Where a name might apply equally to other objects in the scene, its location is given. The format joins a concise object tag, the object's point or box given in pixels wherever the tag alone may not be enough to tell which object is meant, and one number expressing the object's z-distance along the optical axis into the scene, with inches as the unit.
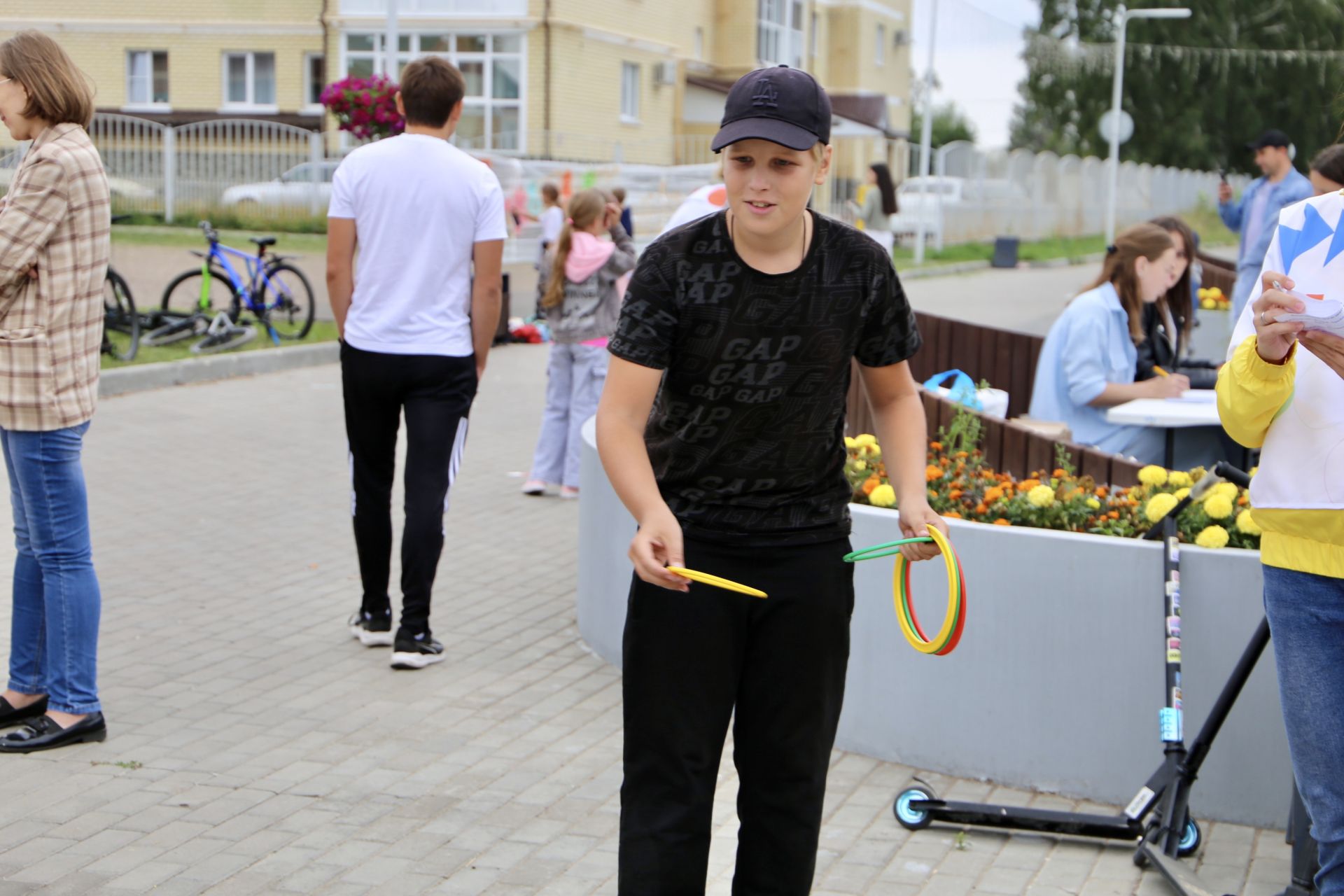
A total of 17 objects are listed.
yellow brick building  1364.4
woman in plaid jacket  167.3
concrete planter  165.0
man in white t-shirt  207.9
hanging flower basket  839.1
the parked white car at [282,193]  1157.7
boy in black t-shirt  108.0
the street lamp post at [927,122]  1353.3
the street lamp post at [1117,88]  1424.7
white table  242.8
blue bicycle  542.3
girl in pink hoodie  335.6
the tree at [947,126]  3095.5
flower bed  173.9
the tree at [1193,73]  2407.7
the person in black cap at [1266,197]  407.2
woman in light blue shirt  259.6
